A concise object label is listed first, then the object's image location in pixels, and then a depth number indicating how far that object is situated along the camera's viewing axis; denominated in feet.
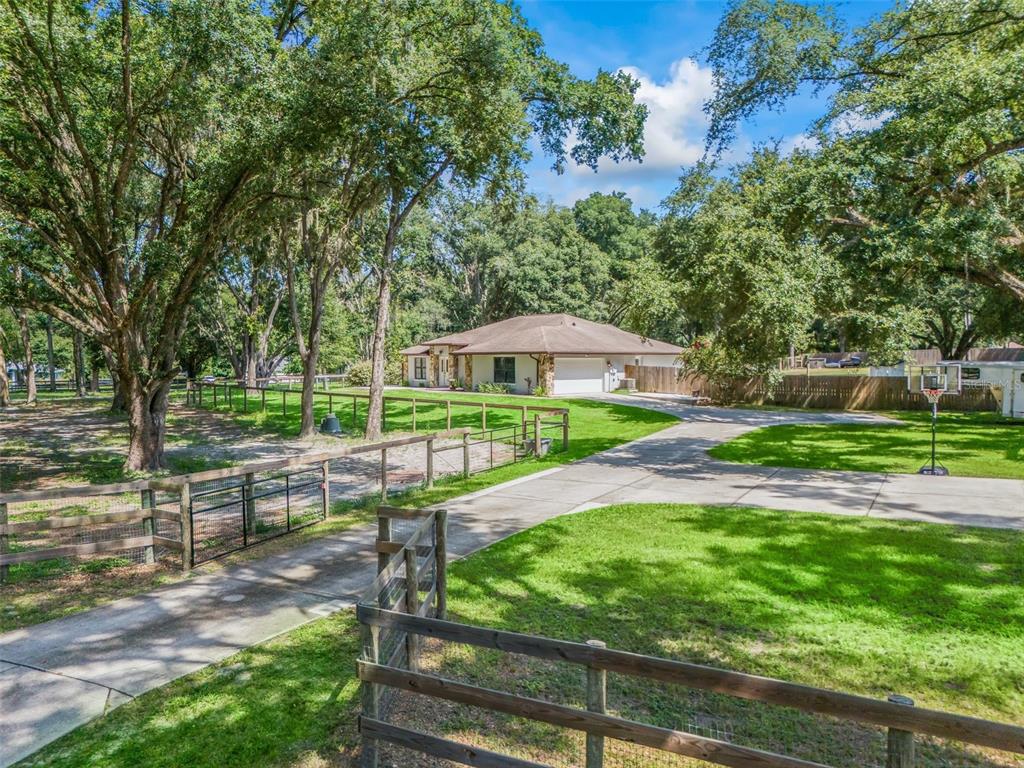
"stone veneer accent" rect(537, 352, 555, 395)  103.09
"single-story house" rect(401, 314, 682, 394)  104.88
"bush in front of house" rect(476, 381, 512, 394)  107.24
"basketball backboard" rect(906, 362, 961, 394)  39.24
